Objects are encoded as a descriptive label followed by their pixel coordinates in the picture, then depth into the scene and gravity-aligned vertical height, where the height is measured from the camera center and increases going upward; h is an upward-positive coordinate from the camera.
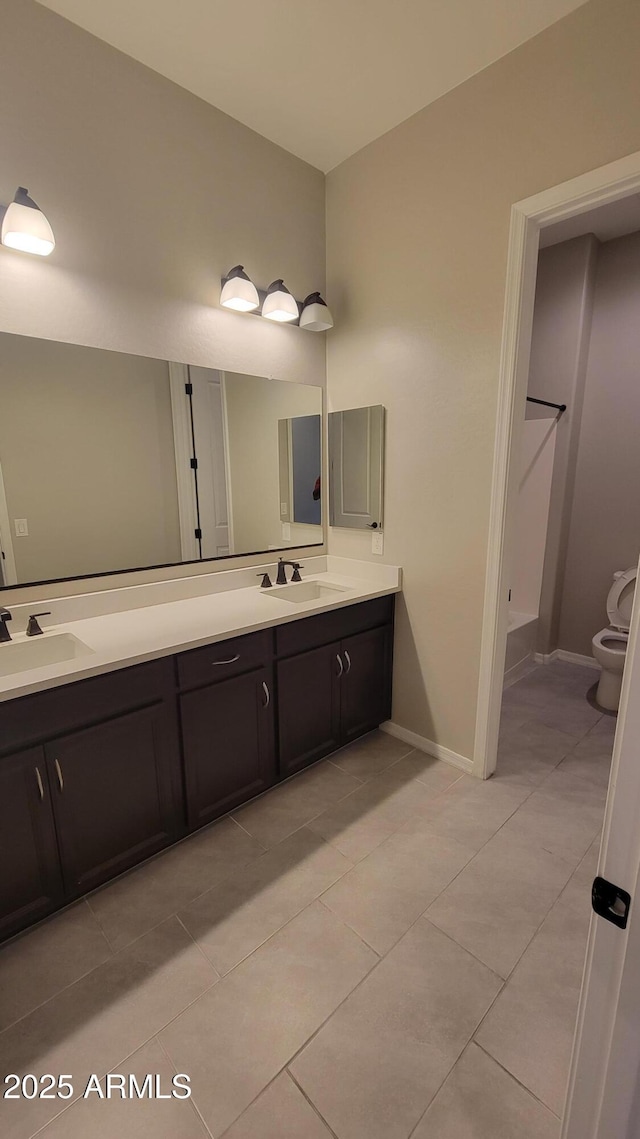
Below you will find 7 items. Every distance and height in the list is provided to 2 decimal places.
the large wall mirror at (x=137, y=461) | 1.80 +0.03
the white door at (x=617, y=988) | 0.58 -0.66
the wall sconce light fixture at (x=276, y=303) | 2.13 +0.75
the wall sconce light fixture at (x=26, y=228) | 1.52 +0.75
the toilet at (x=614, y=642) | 2.85 -1.03
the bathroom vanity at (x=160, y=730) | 1.45 -0.92
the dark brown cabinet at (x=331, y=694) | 2.15 -1.06
